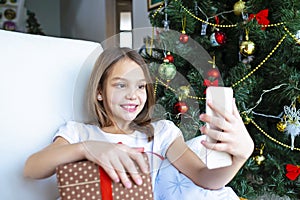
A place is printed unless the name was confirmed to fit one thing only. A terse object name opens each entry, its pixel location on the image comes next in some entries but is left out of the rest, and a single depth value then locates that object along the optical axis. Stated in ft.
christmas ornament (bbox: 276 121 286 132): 3.66
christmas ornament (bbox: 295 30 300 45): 3.47
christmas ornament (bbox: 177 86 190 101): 2.36
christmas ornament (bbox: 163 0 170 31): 3.80
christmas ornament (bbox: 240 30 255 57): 3.53
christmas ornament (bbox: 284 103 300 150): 3.60
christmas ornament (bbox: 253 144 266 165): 3.78
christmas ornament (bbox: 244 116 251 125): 3.65
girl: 1.84
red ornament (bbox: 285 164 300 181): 3.71
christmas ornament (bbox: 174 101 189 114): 2.30
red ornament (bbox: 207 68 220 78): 2.22
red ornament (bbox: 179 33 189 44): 2.39
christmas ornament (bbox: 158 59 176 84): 2.47
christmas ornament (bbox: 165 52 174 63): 2.55
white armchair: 2.42
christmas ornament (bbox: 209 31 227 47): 3.70
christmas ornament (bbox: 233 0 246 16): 3.65
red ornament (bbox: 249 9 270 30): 3.54
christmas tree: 3.53
